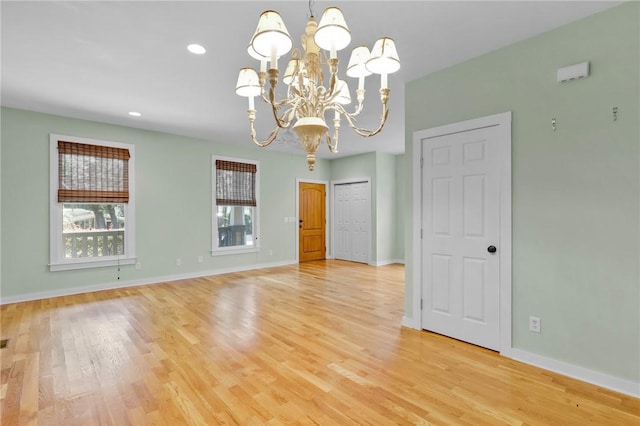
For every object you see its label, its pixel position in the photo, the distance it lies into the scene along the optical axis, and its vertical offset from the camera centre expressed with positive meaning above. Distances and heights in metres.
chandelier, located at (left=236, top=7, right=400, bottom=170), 1.59 +0.89
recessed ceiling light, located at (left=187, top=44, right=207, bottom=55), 2.73 +1.48
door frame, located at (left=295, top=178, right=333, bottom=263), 7.95 +0.10
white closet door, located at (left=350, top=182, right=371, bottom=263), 7.46 -0.23
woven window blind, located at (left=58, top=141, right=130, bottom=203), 4.68 +0.62
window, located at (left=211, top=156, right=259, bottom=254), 6.33 +0.13
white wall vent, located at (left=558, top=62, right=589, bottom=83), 2.29 +1.07
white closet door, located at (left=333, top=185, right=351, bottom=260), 7.98 -0.26
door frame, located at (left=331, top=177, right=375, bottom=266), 7.37 +0.30
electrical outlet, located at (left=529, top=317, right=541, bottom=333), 2.54 -0.93
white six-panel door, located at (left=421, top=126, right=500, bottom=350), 2.79 -0.23
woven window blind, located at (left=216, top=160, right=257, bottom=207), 6.36 +0.61
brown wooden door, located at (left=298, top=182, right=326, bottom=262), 7.83 -0.24
